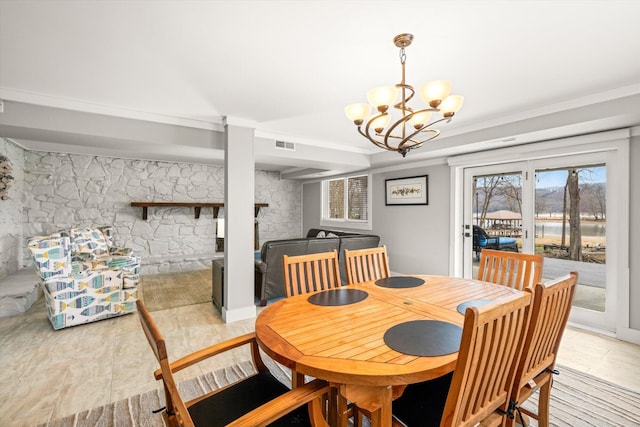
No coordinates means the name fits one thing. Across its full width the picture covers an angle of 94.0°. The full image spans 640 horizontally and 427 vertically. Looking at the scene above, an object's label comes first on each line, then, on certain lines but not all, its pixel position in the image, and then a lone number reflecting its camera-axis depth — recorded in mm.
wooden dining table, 1117
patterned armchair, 3076
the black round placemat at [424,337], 1250
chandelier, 1708
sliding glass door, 3107
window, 5980
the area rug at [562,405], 1820
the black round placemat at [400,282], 2217
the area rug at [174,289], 4066
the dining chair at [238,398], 944
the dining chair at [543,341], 1294
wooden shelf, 5535
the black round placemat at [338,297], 1849
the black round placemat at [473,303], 1719
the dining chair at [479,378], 964
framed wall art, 4734
